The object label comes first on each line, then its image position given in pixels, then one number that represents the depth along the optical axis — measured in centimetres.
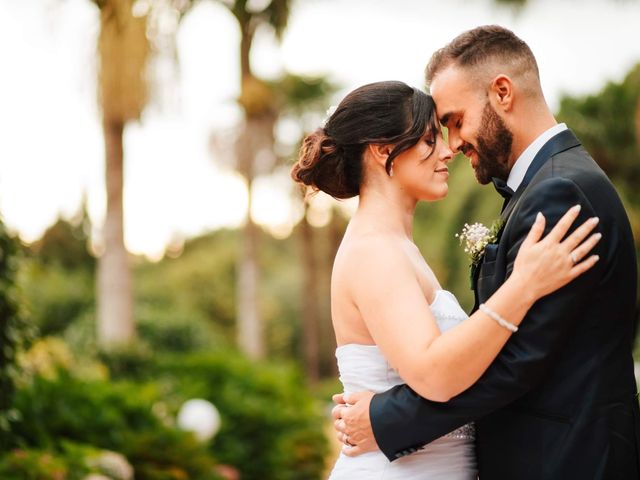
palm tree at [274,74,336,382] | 2617
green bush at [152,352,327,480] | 934
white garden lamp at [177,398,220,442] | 832
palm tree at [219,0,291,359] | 1725
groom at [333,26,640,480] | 254
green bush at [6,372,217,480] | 613
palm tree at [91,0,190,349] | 1068
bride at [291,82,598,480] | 252
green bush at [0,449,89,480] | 514
